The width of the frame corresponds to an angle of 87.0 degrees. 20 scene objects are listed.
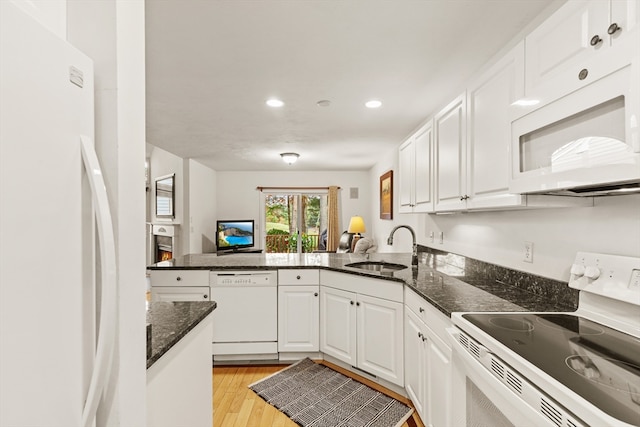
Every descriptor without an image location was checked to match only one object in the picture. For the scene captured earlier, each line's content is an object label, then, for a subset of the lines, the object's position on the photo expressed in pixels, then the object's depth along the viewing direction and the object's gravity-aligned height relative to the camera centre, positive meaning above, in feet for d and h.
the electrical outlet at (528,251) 6.11 -0.72
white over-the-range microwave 2.98 +0.77
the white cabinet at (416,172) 8.67 +1.16
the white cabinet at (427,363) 5.38 -2.76
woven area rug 7.15 -4.40
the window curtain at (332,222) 24.22 -0.72
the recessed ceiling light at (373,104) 9.81 +3.23
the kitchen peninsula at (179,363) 3.58 -1.84
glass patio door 24.85 -0.67
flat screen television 22.21 -1.50
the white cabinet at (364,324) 7.82 -2.85
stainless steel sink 9.82 -1.60
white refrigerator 1.82 -0.17
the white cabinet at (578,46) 3.13 +1.82
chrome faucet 8.78 -1.15
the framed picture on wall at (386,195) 16.88 +0.89
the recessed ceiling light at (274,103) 9.72 +3.22
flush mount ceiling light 17.07 +2.83
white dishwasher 9.84 -2.94
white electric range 2.56 -1.40
